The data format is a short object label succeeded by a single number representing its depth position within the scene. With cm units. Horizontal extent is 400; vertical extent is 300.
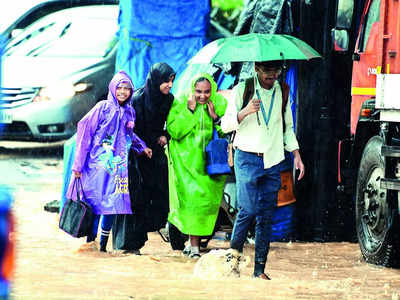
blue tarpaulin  2709
